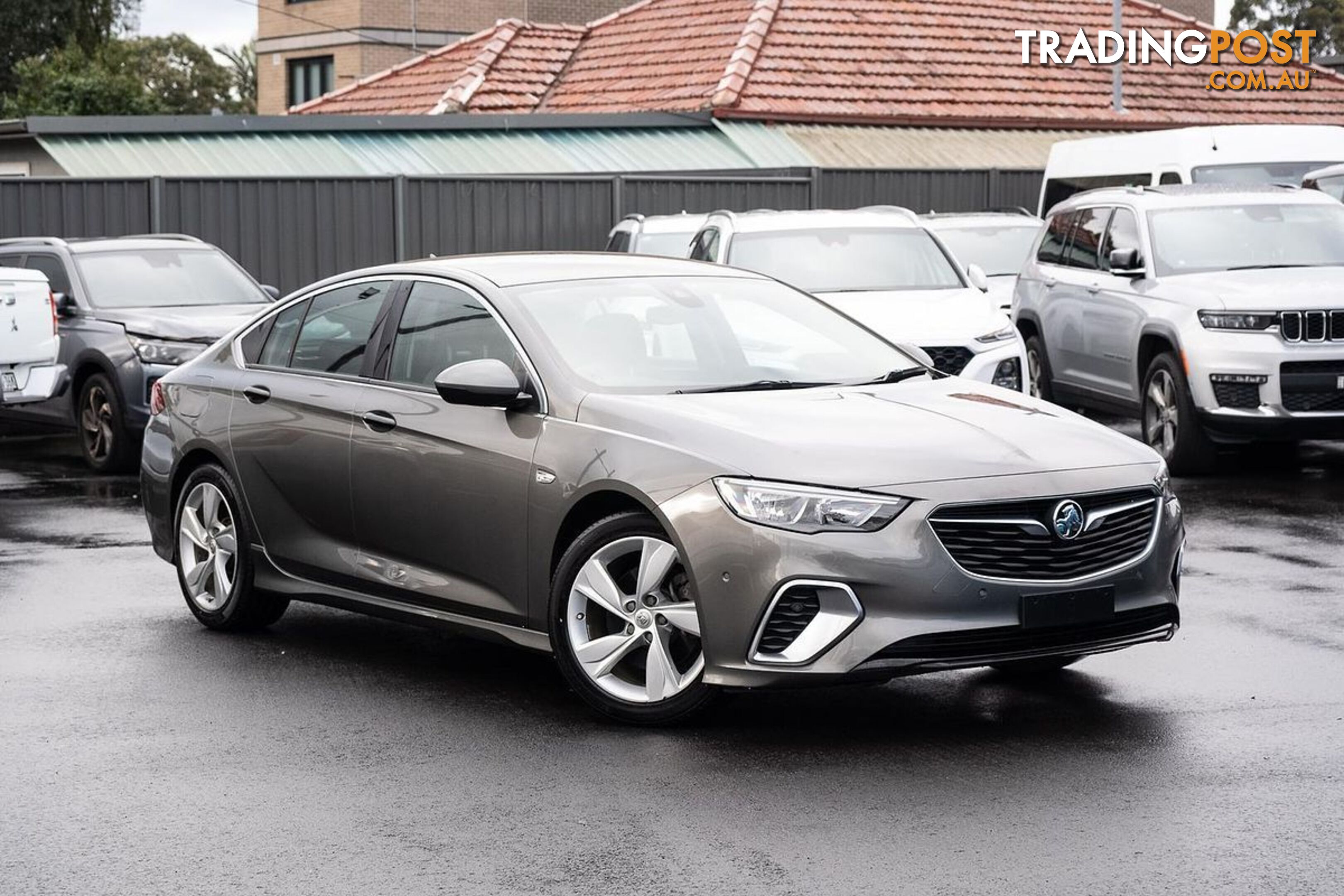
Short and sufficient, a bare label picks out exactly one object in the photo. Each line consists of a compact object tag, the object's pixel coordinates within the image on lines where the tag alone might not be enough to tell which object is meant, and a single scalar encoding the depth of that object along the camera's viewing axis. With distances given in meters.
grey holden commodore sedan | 6.37
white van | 19.44
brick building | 45.50
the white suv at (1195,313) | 13.41
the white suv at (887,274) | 14.01
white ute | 13.71
